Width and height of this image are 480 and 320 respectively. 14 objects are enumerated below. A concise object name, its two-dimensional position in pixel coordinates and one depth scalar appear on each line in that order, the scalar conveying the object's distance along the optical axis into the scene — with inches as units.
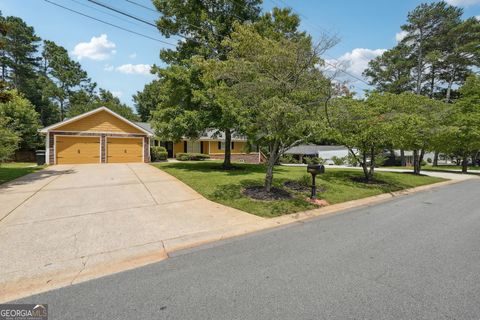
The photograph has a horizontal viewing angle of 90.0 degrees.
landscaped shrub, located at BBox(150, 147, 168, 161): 837.8
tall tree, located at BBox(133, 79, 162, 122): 1703.5
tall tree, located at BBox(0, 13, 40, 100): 1449.8
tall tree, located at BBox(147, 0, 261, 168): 533.6
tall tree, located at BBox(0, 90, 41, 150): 842.2
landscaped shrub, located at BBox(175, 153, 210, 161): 909.8
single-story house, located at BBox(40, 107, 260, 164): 672.4
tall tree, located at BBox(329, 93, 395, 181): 407.5
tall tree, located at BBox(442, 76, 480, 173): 719.7
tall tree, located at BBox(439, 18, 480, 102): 1059.9
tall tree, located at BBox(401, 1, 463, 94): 1094.5
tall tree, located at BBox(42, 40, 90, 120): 1679.4
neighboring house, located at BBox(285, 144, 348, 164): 1238.3
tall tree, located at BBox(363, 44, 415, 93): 1272.1
